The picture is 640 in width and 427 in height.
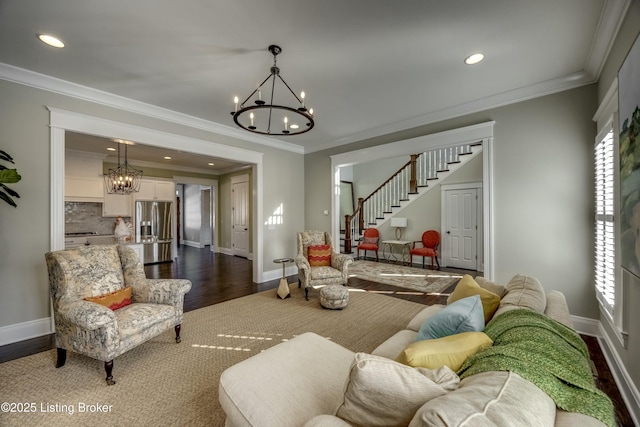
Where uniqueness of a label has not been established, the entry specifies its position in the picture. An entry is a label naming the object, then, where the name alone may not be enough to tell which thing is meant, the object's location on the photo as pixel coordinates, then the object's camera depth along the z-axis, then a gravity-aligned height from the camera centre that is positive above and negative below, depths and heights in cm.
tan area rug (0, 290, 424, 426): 177 -135
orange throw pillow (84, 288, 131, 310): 238 -79
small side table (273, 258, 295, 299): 409 -119
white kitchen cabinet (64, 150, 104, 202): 555 +82
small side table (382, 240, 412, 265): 703 -105
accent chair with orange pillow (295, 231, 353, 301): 408 -80
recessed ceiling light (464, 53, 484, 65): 262 +159
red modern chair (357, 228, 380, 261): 762 -71
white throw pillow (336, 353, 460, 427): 83 -57
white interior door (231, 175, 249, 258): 784 -9
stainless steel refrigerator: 681 -40
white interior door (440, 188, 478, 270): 619 -37
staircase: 652 +73
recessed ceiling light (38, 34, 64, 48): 229 +156
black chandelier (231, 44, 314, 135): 244 +155
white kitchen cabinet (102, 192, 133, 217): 620 +23
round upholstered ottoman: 358 -117
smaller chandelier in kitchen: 555 +75
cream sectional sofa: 68 -61
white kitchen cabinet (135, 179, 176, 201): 684 +66
